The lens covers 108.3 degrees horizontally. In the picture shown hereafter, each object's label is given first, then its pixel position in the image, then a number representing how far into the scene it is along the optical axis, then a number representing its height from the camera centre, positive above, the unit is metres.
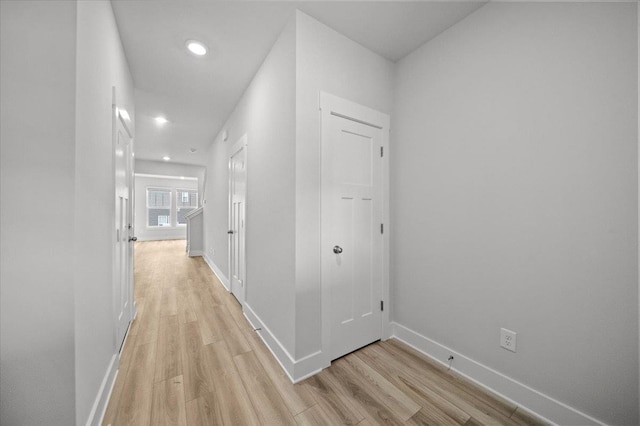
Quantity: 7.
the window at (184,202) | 9.24 +0.45
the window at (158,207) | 8.70 +0.23
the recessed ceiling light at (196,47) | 2.06 +1.53
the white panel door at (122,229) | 1.78 -0.14
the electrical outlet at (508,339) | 1.47 -0.81
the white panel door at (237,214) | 2.83 -0.01
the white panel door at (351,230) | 1.82 -0.14
